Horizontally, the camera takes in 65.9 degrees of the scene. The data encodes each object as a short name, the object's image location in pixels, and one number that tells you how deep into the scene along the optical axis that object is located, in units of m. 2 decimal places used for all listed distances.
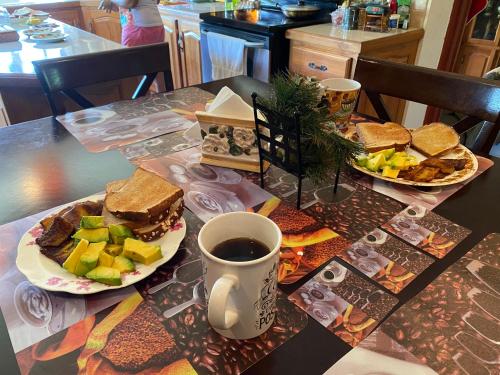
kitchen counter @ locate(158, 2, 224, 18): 2.81
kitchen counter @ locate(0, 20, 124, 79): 1.77
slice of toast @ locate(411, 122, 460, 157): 0.92
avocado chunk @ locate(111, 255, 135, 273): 0.58
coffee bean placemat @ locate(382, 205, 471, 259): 0.66
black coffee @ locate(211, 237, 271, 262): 0.52
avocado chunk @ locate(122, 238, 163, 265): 0.59
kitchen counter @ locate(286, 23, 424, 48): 1.88
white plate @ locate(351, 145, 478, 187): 0.81
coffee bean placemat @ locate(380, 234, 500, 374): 0.48
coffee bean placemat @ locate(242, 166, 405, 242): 0.72
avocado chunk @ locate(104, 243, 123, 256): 0.61
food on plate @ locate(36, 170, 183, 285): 0.58
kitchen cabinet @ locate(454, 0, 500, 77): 3.13
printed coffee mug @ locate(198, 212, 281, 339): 0.44
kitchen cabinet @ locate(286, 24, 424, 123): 1.89
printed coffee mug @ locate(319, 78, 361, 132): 0.90
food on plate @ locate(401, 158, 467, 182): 0.82
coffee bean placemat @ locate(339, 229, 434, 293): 0.60
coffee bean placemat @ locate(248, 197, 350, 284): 0.62
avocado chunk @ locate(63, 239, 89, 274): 0.58
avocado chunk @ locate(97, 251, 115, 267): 0.59
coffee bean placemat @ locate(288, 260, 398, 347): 0.52
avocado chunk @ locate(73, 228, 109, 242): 0.61
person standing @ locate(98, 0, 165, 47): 2.46
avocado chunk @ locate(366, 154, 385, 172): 0.85
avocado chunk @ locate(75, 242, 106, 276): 0.57
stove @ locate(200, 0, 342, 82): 2.16
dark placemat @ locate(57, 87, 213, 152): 1.04
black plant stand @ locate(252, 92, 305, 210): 0.71
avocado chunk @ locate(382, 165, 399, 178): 0.83
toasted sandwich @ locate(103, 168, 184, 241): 0.66
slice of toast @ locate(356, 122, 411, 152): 0.92
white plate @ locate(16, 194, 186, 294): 0.56
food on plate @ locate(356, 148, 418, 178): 0.84
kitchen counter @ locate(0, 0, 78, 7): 3.91
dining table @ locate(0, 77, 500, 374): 0.48
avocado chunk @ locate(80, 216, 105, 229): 0.62
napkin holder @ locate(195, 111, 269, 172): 0.85
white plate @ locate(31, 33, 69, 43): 2.31
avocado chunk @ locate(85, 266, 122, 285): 0.56
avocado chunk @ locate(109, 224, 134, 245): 0.62
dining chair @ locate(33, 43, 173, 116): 1.26
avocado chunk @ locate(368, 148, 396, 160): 0.87
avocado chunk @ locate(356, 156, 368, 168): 0.88
